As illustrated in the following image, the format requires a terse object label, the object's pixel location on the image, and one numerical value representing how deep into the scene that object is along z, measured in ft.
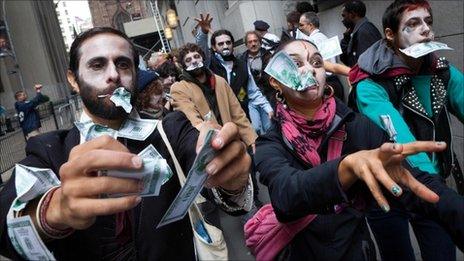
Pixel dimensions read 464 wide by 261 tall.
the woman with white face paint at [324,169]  4.49
